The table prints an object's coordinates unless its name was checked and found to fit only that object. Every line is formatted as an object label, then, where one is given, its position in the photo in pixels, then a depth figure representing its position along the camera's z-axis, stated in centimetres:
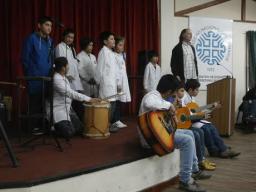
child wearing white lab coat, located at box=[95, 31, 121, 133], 424
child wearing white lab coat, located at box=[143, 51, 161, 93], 559
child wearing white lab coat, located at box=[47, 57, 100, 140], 363
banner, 688
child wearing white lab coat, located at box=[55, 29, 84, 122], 429
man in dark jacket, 468
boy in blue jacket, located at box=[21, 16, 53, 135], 382
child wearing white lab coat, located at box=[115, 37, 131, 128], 450
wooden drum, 381
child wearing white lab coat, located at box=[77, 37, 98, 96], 458
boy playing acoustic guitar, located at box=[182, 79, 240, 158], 398
